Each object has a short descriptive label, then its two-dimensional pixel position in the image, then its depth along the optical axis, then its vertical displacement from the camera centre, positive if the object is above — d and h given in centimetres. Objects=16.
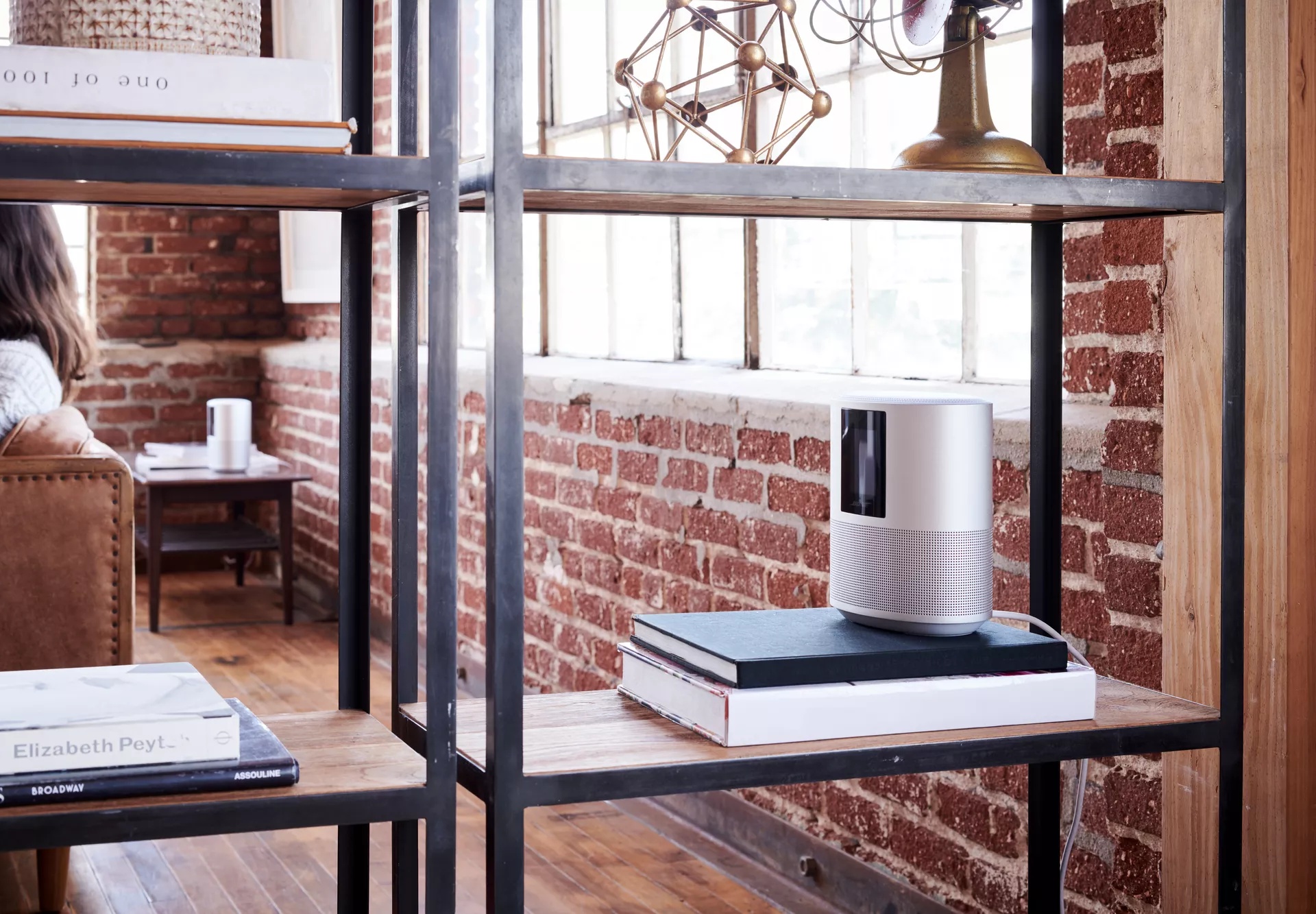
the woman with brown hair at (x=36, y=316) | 378 +9
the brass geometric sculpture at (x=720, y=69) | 255 +22
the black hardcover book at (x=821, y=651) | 247 -25
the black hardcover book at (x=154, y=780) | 229 -30
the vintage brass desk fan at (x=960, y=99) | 258 +22
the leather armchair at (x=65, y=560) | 340 -27
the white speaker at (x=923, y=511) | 255 -14
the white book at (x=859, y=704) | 244 -29
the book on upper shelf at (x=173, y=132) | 227 +13
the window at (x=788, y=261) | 346 +19
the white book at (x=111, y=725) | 231 -27
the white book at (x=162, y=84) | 227 +16
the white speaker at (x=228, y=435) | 621 -17
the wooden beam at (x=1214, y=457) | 277 -11
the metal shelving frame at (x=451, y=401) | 231 -5
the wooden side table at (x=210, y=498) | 606 -34
